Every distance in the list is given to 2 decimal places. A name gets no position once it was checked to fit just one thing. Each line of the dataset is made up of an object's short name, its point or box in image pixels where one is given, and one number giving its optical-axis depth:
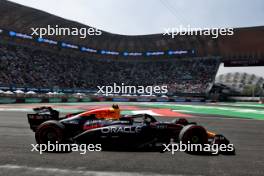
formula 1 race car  6.20
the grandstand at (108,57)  44.59
